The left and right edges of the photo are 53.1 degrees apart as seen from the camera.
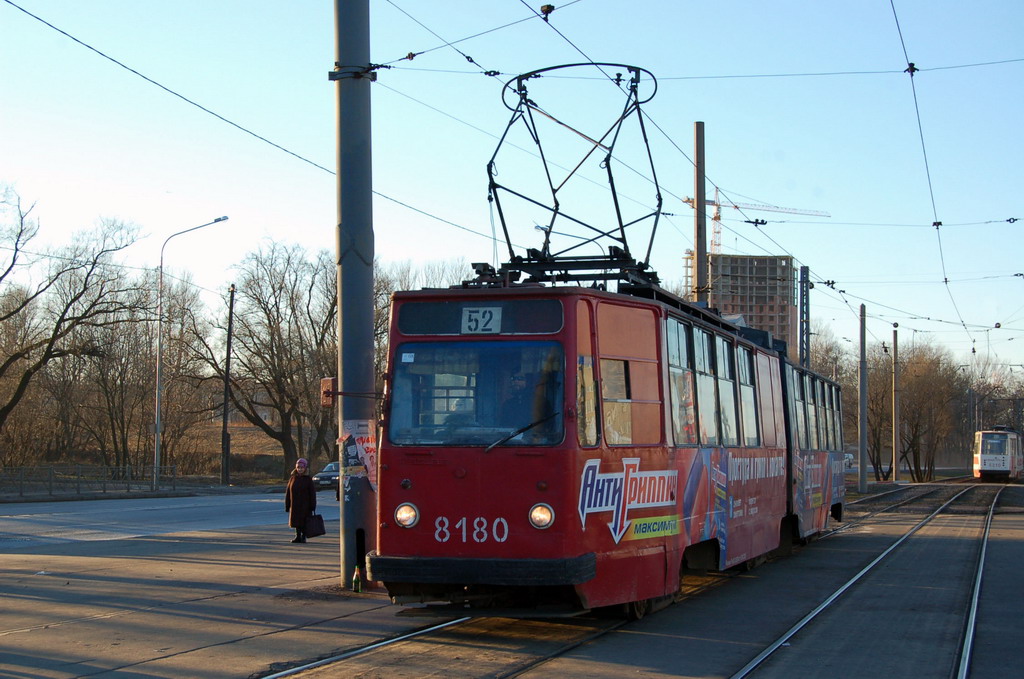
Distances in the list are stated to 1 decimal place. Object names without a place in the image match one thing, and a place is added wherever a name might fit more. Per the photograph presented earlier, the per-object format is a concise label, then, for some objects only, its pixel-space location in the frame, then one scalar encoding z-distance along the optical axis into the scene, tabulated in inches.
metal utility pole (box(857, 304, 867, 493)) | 1594.5
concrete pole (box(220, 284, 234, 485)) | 1857.8
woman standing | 645.9
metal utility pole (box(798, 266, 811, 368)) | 1247.2
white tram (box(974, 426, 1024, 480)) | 2336.4
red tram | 327.0
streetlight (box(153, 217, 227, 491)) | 1574.9
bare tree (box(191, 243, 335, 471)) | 2191.2
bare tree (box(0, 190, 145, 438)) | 1785.2
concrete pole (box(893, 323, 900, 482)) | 1925.4
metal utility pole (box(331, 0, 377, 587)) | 460.4
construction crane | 5895.7
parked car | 1798.7
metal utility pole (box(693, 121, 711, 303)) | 844.1
